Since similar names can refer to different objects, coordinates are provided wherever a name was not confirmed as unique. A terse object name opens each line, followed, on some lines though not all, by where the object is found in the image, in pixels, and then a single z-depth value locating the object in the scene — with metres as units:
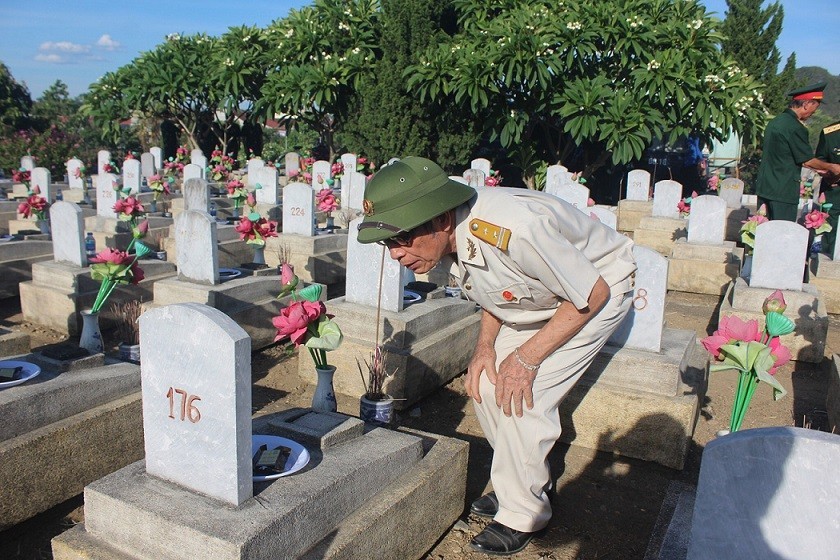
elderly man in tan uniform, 2.57
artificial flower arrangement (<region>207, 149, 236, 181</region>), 14.05
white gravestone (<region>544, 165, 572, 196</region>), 11.20
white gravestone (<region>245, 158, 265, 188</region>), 14.45
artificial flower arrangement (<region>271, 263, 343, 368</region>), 3.42
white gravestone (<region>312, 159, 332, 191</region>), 14.36
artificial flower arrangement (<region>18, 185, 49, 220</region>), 8.41
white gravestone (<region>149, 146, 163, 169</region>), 19.45
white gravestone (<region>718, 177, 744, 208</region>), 13.96
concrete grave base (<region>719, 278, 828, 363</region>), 5.98
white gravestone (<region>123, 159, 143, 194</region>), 12.99
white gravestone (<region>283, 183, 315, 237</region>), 8.29
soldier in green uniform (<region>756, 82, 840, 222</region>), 7.11
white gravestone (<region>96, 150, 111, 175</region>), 15.34
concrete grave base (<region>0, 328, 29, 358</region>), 4.11
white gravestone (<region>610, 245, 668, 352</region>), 4.09
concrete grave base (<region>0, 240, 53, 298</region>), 7.41
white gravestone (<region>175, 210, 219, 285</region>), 5.76
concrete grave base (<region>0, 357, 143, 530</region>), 3.22
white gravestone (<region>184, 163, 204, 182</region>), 12.55
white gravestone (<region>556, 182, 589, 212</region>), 9.01
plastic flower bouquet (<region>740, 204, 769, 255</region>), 7.58
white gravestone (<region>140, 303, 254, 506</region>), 2.33
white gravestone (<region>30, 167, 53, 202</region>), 11.96
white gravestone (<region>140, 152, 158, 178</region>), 17.66
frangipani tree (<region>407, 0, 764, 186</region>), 14.35
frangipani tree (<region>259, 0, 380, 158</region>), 17.19
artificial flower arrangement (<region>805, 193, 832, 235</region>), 8.09
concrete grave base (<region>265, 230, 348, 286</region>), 8.11
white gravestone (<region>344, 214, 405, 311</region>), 5.03
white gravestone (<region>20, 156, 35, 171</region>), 16.34
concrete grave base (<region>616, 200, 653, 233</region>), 13.24
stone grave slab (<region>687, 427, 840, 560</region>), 1.64
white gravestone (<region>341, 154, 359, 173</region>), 15.55
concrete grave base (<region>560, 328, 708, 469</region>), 4.00
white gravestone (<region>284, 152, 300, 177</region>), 18.33
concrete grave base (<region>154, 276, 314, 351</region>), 5.74
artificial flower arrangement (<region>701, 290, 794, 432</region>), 3.05
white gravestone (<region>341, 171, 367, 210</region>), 11.90
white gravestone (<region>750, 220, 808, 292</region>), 6.06
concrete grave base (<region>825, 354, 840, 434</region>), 4.58
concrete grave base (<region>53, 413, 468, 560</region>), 2.23
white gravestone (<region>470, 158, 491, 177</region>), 15.14
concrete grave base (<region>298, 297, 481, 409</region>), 4.82
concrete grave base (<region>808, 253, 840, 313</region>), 7.59
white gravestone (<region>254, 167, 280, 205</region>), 12.07
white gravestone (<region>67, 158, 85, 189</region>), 13.68
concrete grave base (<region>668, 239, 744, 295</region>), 8.55
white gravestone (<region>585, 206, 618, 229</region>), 5.73
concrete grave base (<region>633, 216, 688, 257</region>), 10.85
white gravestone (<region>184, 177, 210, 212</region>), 9.70
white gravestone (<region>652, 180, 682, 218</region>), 11.26
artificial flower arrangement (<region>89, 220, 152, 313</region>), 4.86
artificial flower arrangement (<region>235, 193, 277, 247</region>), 6.45
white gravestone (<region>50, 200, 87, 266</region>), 6.32
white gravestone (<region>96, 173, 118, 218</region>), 9.85
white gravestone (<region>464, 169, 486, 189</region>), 12.57
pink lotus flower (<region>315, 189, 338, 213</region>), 8.88
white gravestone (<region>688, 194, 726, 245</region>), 8.80
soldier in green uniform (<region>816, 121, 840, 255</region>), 7.87
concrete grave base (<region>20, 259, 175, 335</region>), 6.34
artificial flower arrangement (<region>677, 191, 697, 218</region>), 11.25
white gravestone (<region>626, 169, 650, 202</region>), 13.82
